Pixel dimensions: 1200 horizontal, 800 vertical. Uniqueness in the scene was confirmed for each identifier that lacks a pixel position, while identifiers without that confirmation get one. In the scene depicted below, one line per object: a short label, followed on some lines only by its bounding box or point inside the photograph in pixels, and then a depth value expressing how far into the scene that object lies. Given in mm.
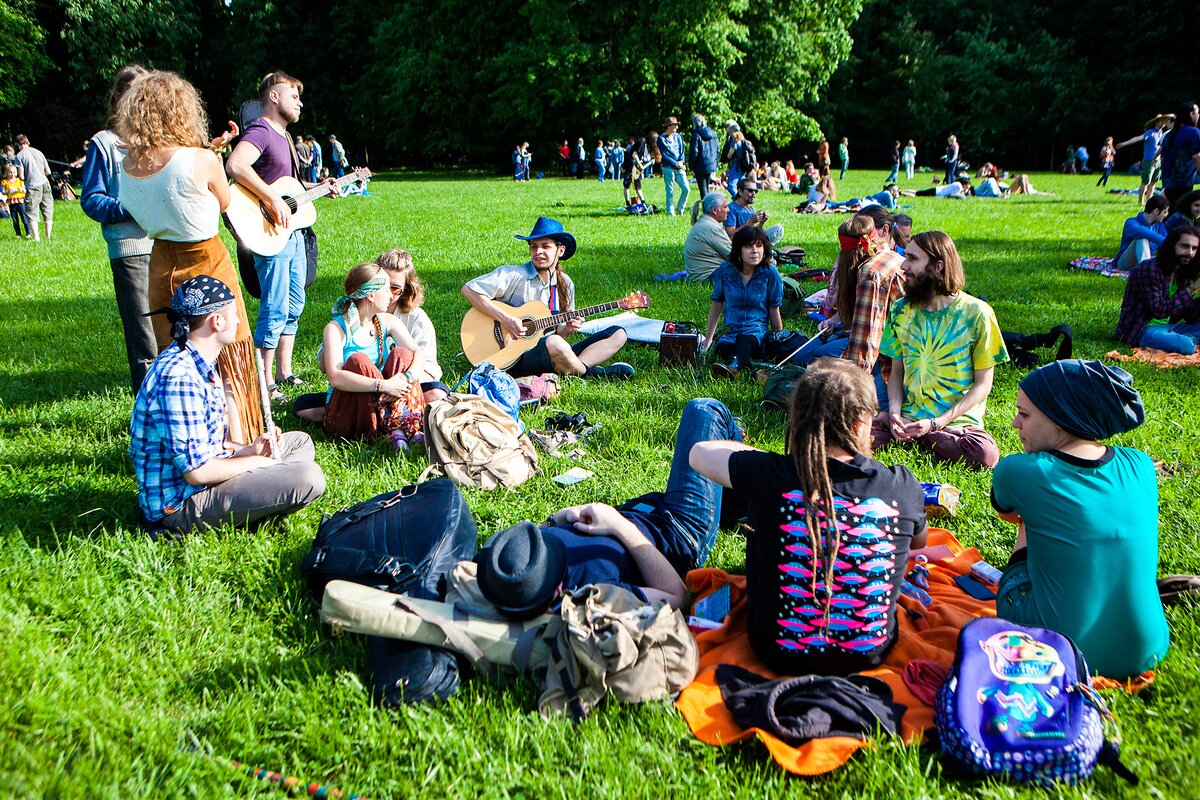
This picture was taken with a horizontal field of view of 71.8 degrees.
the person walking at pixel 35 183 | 15398
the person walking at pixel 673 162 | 16688
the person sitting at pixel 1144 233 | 9766
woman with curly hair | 4219
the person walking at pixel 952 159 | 26688
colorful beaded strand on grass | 2444
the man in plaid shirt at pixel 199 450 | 3525
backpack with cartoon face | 2398
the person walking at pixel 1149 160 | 17656
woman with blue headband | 5105
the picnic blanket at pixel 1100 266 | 10216
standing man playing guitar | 5559
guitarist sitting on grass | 6516
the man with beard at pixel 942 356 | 4766
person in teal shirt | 2766
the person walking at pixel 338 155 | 29938
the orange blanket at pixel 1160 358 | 6633
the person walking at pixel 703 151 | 16953
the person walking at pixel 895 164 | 27703
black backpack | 2836
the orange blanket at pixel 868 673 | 2496
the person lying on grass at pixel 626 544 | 2877
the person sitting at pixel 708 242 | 9367
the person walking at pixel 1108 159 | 25656
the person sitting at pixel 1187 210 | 8995
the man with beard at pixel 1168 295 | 6953
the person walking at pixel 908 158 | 29891
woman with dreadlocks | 2693
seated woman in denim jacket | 6859
